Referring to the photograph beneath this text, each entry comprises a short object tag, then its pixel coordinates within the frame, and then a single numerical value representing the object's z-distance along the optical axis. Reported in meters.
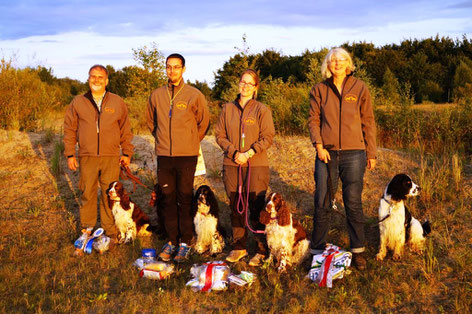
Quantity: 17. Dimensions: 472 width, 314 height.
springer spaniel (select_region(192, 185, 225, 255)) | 5.22
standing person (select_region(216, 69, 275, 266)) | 4.69
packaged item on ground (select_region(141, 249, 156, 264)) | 5.06
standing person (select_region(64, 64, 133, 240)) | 5.29
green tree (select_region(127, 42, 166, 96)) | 14.88
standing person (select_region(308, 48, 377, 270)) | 4.32
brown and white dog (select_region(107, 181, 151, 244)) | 5.54
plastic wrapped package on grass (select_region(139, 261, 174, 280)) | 4.62
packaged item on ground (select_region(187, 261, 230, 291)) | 4.25
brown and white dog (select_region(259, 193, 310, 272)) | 4.66
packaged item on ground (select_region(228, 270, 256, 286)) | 4.30
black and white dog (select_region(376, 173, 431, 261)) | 4.69
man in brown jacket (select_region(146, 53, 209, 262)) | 4.93
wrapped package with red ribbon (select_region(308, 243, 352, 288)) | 4.27
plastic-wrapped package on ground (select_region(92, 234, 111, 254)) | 5.38
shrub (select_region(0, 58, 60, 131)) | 11.07
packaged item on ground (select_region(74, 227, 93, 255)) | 5.30
